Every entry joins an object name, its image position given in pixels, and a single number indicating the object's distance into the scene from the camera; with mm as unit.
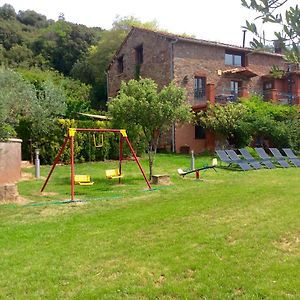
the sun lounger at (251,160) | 19197
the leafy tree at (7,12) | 61712
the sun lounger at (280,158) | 20097
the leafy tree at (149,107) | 15234
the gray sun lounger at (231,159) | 18906
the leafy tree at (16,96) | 18609
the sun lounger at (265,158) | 19630
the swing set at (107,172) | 11500
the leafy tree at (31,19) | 64625
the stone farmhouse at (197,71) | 28266
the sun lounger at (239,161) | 18766
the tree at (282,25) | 2195
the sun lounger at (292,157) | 20625
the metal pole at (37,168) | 16281
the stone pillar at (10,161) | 14156
